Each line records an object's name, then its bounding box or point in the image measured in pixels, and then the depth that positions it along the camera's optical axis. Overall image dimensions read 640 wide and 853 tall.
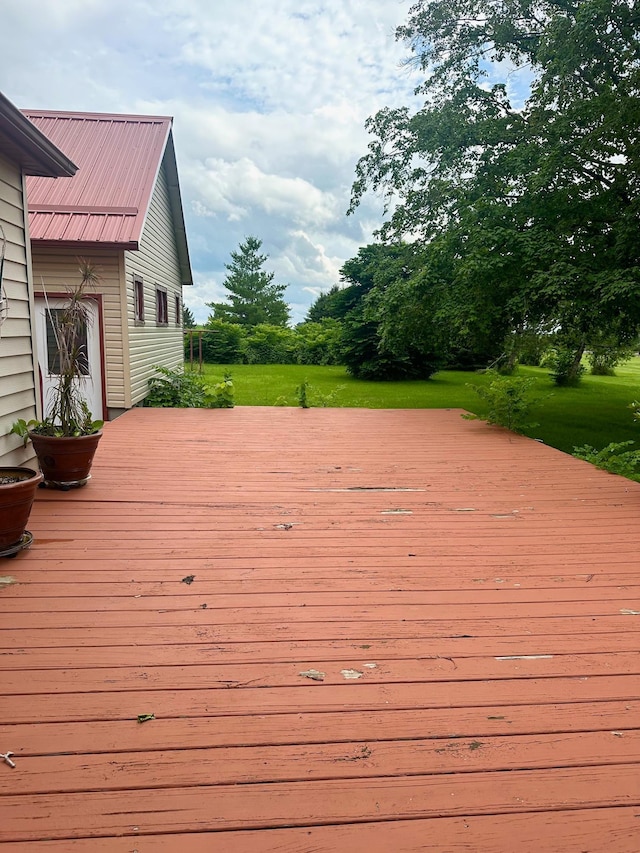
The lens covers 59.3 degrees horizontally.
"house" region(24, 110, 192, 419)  7.38
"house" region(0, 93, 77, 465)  3.79
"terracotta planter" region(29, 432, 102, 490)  4.01
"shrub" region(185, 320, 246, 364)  22.55
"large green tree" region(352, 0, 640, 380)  7.14
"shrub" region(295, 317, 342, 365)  22.08
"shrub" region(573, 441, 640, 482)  4.91
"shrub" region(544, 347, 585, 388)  16.66
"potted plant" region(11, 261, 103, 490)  4.03
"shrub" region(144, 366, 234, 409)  8.64
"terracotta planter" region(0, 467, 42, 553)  2.78
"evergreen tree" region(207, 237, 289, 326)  34.34
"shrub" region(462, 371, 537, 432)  7.01
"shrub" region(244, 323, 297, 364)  22.55
